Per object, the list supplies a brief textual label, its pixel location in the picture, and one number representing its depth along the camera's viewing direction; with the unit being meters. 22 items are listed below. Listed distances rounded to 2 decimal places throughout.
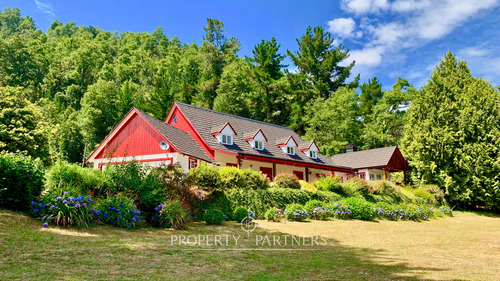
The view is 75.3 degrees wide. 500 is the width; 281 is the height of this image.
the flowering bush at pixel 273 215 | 14.96
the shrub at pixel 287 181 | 19.05
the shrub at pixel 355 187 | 22.06
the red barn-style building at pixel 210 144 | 23.34
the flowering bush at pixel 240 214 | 14.19
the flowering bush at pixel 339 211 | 17.20
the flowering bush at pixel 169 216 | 10.53
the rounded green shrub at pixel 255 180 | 16.55
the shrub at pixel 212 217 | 12.58
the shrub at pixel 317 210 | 16.25
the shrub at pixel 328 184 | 21.12
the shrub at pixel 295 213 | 15.33
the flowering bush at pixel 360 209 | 17.81
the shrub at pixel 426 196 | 28.03
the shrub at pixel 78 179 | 9.06
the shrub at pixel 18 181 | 8.32
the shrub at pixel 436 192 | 29.22
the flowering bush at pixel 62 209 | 8.34
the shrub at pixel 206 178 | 14.27
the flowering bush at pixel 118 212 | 9.43
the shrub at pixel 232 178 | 15.56
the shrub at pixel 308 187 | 19.12
